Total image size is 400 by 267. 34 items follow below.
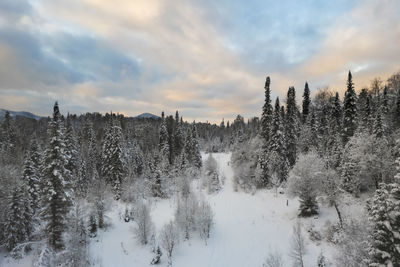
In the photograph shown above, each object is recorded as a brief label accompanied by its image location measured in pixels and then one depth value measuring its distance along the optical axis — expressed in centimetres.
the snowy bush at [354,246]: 1678
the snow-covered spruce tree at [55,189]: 2430
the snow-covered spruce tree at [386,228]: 1236
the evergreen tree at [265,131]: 4688
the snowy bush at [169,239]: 2709
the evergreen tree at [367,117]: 4087
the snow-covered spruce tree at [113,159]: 4697
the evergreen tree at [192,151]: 6756
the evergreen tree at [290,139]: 4791
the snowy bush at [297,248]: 2297
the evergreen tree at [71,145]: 4328
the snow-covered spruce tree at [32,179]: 3334
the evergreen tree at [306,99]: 7470
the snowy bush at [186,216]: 3281
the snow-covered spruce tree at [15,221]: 2800
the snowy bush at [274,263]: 2002
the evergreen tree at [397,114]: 4568
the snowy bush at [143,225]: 3041
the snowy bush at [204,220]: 3180
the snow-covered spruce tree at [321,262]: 2154
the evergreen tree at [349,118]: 4159
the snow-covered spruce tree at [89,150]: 5724
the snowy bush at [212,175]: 5368
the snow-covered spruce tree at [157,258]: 2655
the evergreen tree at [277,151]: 4488
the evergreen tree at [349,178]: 3084
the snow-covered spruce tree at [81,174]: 4372
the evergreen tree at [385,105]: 4822
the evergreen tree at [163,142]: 6859
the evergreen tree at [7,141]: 4775
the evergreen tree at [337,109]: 5866
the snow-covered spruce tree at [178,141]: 7599
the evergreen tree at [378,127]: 3138
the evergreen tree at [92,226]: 3176
